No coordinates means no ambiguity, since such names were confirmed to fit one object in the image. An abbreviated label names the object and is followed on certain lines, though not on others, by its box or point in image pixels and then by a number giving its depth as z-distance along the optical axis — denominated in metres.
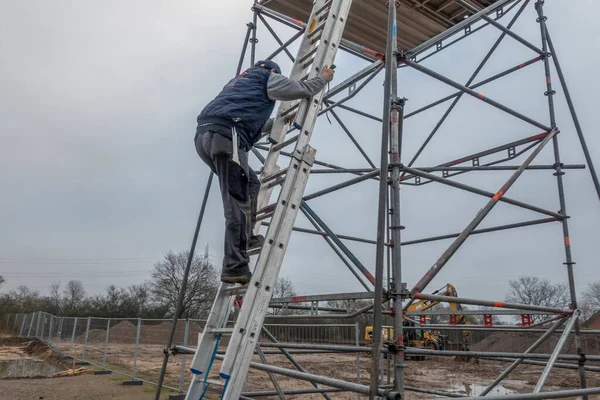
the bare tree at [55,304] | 41.59
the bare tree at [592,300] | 45.56
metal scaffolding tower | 3.03
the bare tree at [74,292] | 49.81
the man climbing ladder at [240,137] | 3.05
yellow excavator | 17.59
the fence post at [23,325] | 30.08
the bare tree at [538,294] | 46.84
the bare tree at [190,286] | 45.89
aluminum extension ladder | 2.62
